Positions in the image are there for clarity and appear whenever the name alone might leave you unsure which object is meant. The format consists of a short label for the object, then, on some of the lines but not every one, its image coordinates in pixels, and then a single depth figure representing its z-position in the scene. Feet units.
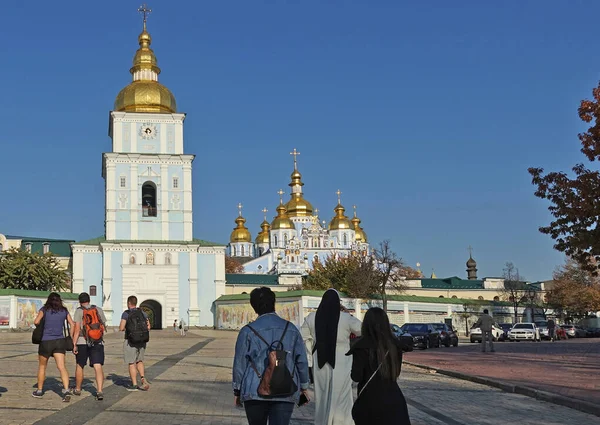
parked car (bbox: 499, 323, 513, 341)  154.71
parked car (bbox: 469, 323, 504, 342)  145.48
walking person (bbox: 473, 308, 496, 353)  92.22
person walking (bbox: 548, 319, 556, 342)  150.00
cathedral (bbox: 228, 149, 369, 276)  361.30
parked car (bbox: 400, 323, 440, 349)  114.32
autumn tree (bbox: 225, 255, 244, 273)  345.10
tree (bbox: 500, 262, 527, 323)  270.92
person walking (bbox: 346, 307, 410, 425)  19.31
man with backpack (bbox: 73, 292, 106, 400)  42.19
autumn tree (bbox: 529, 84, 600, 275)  67.77
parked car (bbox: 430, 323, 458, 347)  123.44
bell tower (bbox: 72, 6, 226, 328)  194.49
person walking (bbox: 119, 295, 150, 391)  45.62
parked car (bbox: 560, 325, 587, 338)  185.88
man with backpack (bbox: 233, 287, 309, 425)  21.21
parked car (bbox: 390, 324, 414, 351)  103.80
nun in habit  25.17
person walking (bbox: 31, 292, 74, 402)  42.09
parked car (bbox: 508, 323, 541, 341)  148.97
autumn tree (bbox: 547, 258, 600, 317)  235.40
